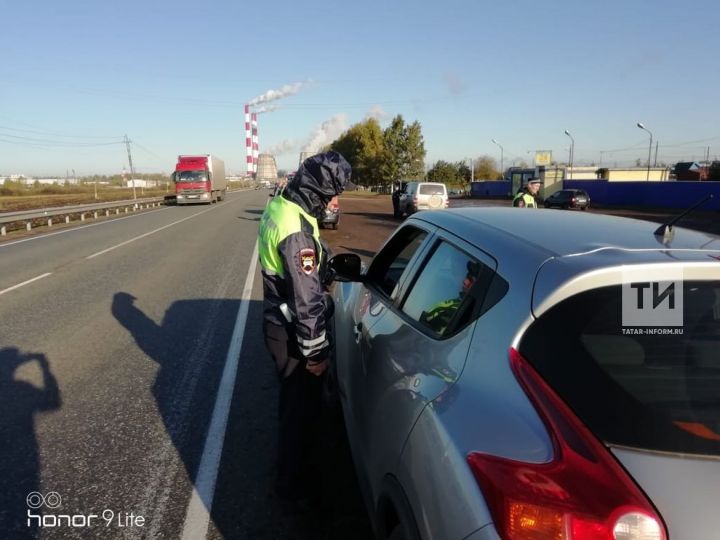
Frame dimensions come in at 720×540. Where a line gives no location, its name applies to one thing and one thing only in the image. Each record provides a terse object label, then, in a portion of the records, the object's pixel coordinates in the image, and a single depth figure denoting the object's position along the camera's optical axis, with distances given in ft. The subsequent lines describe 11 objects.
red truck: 123.54
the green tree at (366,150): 229.04
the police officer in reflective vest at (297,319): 9.14
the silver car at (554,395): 4.11
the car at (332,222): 63.33
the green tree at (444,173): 251.80
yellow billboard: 265.95
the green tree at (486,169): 301.43
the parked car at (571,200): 118.83
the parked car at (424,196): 77.61
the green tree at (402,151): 205.98
